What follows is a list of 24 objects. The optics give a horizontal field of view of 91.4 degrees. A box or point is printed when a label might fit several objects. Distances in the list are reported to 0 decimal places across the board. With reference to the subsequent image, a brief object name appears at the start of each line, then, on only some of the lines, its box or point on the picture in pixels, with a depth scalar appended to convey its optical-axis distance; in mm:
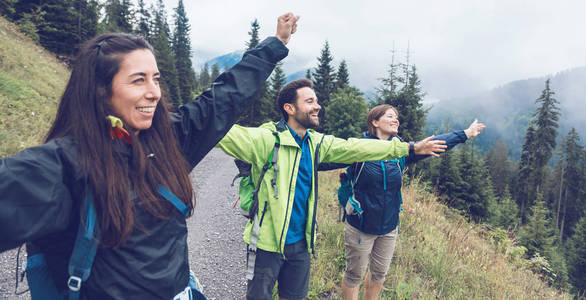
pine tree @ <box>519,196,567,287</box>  22359
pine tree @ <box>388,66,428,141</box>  18875
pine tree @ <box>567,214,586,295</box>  27359
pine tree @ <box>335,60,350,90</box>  34344
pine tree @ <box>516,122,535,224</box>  37038
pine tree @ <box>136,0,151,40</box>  35641
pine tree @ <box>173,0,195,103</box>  38594
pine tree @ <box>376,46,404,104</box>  20391
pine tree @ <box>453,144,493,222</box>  24714
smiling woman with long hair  999
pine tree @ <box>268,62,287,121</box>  33538
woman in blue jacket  3320
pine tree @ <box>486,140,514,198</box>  54531
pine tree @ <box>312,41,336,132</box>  34125
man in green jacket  2551
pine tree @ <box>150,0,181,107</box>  31094
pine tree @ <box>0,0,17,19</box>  17359
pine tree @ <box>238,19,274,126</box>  32812
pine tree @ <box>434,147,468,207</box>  23922
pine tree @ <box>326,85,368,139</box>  21797
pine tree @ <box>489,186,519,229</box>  30248
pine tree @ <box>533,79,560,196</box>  35562
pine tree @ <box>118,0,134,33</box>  28386
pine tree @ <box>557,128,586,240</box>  42500
